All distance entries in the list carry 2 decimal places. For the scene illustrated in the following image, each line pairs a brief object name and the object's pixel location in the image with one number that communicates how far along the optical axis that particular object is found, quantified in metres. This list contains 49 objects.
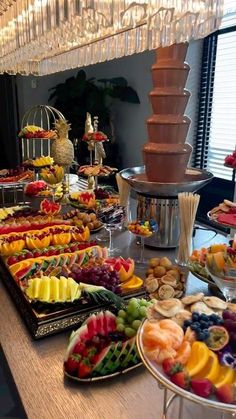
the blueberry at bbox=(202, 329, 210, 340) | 0.62
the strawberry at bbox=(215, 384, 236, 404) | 0.52
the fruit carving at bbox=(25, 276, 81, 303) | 0.93
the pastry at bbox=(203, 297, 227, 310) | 0.73
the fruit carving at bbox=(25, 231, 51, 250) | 1.29
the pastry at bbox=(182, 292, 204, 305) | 0.74
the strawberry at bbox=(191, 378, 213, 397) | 0.52
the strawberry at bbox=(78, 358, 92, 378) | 0.73
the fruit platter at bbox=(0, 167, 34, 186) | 2.29
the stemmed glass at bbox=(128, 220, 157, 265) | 1.25
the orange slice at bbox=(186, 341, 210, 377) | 0.57
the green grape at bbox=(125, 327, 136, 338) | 0.79
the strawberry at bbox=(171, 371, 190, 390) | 0.53
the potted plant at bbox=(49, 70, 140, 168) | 3.93
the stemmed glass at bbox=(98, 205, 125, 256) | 1.34
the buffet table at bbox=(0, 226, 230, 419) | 0.68
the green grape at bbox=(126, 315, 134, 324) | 0.83
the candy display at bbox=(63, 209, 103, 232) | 1.55
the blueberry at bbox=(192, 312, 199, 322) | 0.67
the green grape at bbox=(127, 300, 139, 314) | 0.84
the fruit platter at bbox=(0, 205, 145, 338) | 0.92
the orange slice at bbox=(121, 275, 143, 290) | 1.03
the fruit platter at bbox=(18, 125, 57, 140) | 2.31
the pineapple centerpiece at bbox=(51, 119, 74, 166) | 2.17
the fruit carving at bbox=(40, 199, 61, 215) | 1.67
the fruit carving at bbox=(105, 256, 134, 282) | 1.07
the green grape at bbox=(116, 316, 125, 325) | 0.83
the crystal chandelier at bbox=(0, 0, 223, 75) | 0.83
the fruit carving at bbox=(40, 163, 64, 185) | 2.05
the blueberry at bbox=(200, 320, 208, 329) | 0.65
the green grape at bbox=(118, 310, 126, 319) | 0.84
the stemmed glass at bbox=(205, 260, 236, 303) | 0.83
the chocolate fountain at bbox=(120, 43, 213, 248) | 1.31
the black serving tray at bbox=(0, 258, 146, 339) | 0.88
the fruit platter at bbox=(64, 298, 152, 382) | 0.74
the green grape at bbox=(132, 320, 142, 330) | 0.81
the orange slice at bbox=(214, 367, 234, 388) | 0.55
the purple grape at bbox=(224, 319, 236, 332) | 0.63
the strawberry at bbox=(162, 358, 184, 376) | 0.55
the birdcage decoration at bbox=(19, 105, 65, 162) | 2.34
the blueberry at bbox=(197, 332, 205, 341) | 0.62
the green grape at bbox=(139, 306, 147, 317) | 0.83
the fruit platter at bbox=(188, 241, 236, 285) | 0.88
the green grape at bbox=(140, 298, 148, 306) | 0.87
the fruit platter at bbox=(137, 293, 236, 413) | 0.53
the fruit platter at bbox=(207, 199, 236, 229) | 1.25
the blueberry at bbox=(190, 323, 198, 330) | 0.64
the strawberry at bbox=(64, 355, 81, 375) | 0.74
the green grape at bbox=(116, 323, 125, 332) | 0.81
